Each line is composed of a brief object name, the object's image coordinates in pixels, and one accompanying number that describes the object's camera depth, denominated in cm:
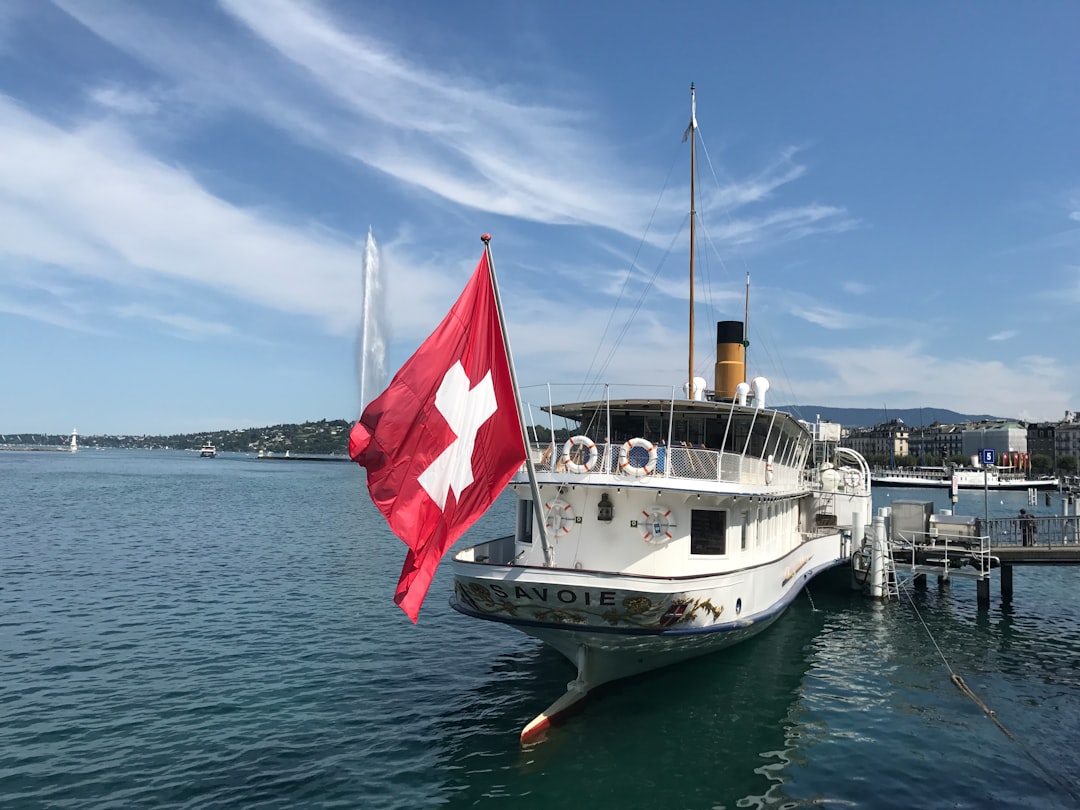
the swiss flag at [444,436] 1067
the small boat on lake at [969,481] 12925
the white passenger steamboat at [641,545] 1359
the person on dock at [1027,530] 2677
